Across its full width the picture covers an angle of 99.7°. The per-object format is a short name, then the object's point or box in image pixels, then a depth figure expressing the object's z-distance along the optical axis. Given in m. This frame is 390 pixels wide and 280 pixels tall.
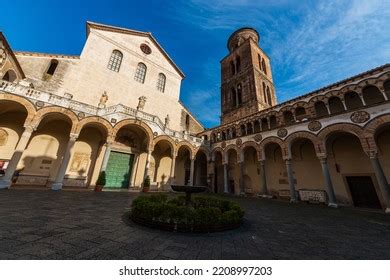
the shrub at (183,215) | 4.62
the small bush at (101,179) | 12.66
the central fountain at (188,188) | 6.31
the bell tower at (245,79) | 23.16
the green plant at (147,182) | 14.69
